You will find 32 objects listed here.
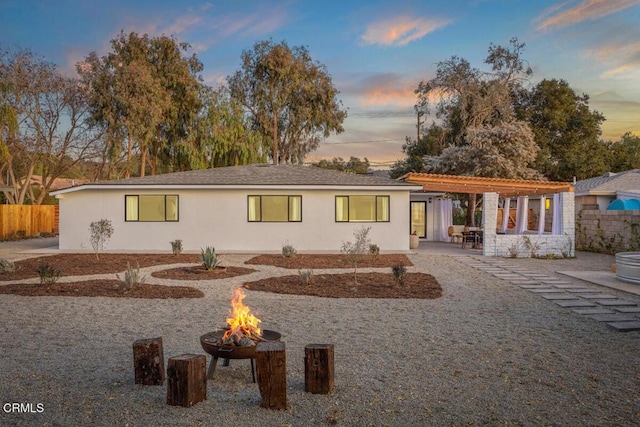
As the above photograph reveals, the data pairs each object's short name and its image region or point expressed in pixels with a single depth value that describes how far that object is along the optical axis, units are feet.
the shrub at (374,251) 52.08
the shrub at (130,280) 32.07
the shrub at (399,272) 33.94
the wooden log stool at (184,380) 13.21
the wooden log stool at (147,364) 14.88
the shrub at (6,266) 40.22
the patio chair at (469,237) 63.72
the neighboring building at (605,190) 85.51
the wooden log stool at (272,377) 13.28
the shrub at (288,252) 51.72
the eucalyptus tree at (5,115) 51.28
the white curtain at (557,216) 56.02
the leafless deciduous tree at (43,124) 92.22
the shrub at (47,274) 33.83
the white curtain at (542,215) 60.29
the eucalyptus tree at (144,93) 101.81
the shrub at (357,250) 38.27
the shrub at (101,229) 48.55
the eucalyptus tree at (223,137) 108.58
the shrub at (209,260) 41.27
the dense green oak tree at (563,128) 108.58
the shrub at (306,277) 35.48
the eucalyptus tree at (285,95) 124.26
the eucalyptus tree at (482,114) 85.66
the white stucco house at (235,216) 60.64
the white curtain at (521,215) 67.26
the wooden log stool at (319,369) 14.33
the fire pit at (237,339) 15.03
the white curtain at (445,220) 76.95
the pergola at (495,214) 55.01
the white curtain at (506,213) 73.83
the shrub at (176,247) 53.97
